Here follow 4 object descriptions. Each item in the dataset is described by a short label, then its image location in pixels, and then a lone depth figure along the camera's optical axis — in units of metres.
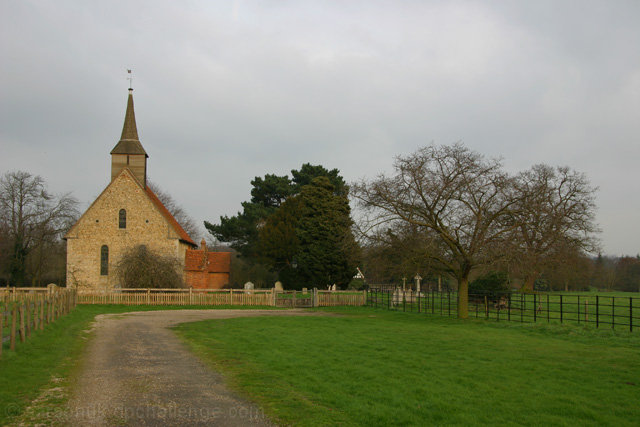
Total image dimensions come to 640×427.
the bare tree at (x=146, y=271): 37.19
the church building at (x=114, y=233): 41.28
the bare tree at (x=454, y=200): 22.08
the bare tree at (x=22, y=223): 49.33
